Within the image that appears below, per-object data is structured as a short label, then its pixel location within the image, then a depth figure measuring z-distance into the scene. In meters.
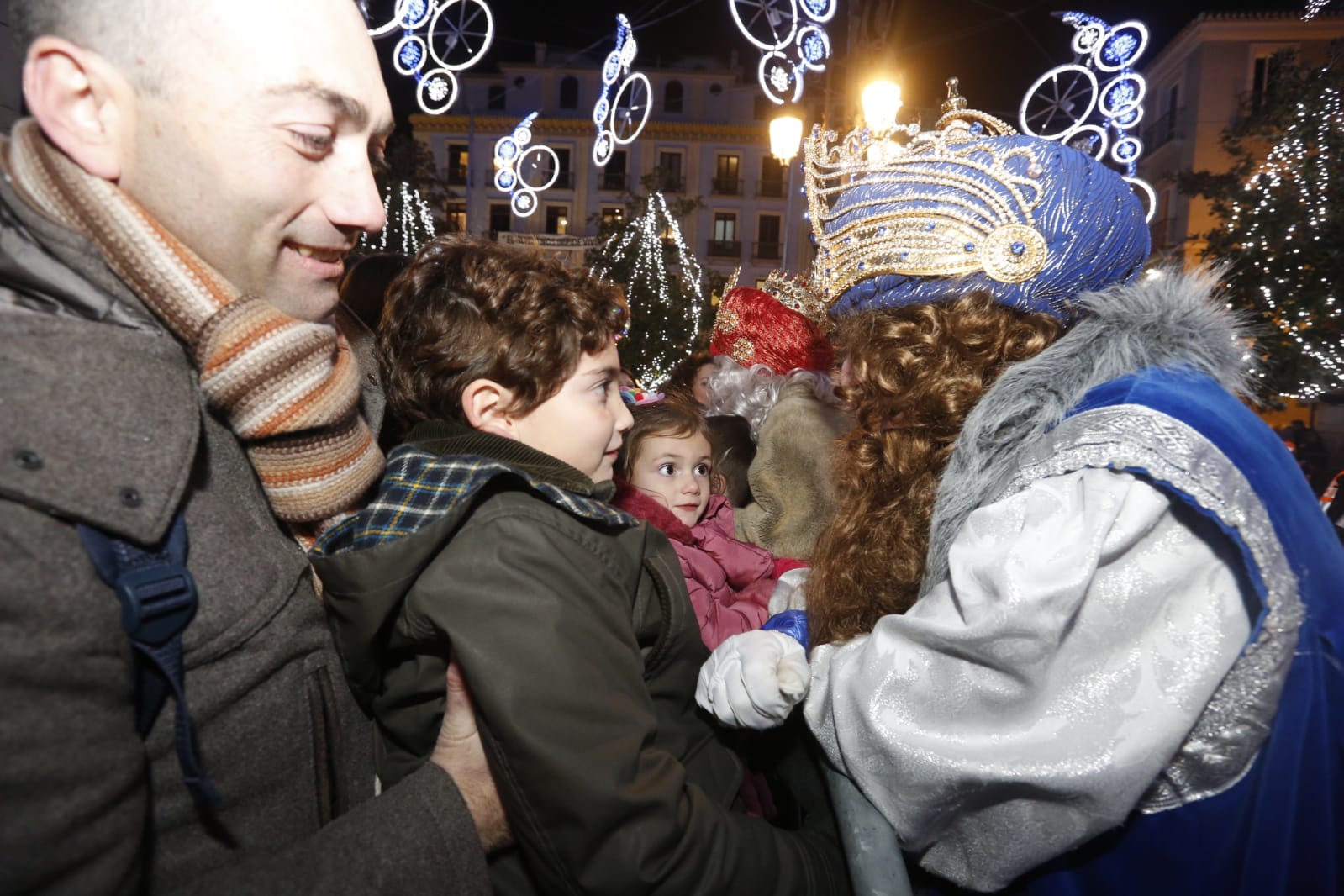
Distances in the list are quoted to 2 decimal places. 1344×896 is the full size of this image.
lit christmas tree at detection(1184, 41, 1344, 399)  7.39
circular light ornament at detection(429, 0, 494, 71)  6.85
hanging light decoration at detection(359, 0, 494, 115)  6.65
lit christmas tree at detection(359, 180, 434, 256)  11.69
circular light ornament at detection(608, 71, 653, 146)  9.27
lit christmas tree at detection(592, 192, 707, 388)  17.02
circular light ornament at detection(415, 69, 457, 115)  7.03
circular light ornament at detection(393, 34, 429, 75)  6.68
